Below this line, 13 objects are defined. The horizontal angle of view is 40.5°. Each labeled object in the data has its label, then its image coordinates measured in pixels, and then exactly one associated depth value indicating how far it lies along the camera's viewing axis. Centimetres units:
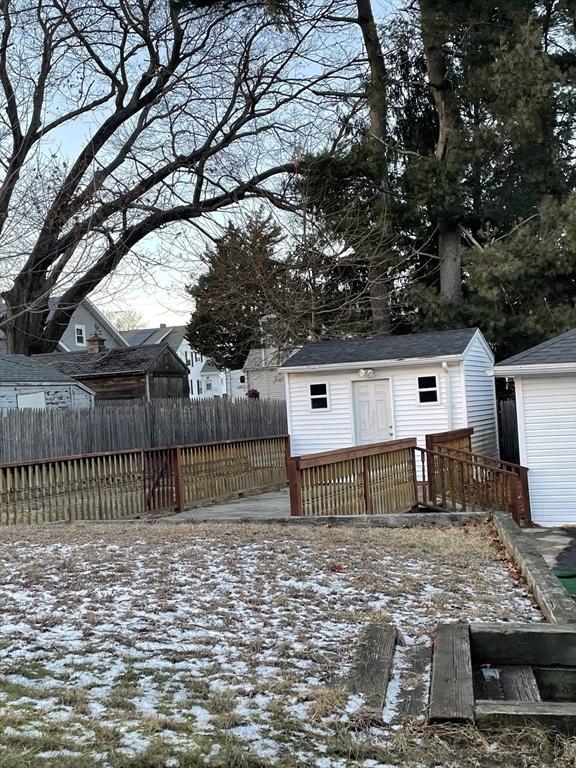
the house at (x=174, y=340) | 5831
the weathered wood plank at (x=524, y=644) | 423
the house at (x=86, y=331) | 4187
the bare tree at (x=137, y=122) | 1816
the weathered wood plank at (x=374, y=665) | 366
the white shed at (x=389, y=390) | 1784
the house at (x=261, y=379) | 4154
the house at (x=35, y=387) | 2212
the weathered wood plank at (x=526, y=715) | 331
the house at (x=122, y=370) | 3281
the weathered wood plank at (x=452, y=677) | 340
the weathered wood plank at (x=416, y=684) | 354
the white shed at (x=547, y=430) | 1387
